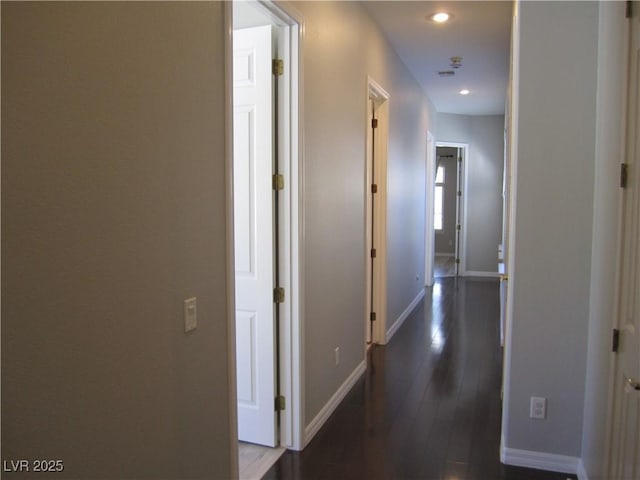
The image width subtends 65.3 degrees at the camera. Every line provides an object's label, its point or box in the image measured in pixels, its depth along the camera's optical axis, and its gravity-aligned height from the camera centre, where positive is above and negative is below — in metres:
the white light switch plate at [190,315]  1.75 -0.40
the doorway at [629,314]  1.62 -0.39
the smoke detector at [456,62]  5.41 +1.57
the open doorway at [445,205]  12.17 -0.05
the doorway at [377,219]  4.81 -0.16
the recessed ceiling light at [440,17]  4.07 +1.54
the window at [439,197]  12.55 +0.15
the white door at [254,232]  2.70 -0.16
